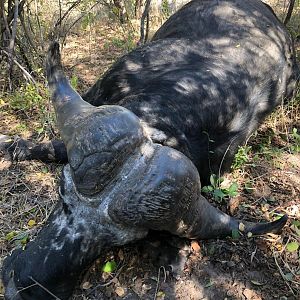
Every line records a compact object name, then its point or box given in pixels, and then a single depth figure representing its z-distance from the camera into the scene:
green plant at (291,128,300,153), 2.83
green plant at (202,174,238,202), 2.31
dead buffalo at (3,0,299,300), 1.51
